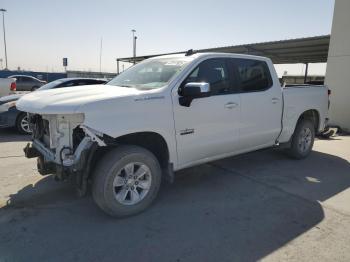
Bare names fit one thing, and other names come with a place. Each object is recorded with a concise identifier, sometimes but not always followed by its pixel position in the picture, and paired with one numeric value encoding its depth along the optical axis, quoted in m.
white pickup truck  3.53
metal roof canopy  16.33
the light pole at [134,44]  43.56
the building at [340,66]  11.02
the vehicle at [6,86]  11.38
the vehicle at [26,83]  26.34
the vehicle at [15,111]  8.25
